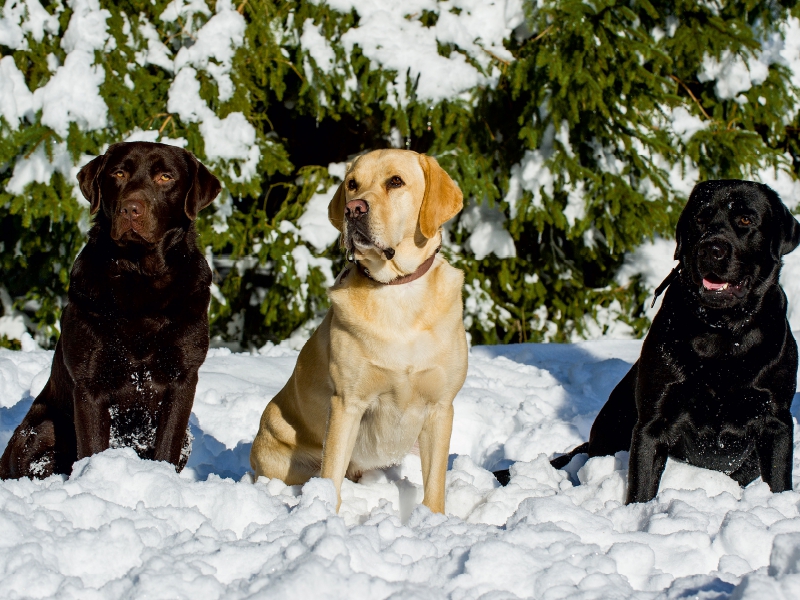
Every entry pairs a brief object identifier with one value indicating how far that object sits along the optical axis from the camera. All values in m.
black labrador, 5.42
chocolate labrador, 5.70
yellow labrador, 5.57
